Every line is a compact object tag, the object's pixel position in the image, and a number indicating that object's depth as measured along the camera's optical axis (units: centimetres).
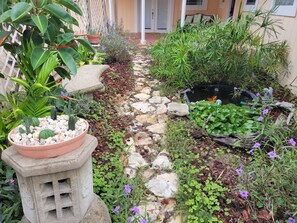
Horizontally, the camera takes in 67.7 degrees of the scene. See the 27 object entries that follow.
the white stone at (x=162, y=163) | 215
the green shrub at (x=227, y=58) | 337
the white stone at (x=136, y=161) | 217
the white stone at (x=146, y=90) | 383
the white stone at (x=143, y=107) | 325
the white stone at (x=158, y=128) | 275
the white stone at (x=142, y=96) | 360
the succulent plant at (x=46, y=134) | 118
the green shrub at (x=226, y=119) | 260
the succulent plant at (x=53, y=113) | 137
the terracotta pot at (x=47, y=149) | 113
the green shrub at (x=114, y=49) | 489
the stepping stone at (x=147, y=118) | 297
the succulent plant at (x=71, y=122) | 127
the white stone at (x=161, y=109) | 319
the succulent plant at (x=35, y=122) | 129
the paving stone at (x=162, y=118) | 299
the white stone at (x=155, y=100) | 349
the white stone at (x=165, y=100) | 348
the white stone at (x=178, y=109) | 299
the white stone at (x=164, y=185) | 186
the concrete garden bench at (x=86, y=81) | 279
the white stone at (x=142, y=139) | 253
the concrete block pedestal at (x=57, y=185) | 115
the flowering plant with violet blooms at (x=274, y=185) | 154
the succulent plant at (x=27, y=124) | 121
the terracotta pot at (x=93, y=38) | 514
